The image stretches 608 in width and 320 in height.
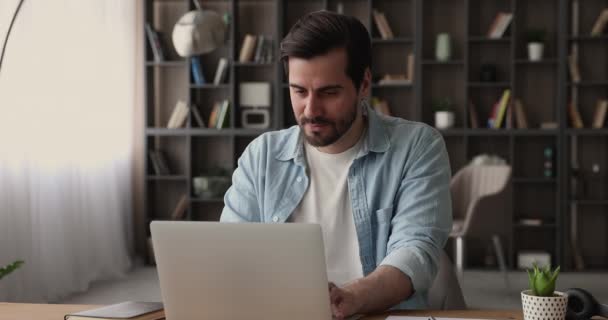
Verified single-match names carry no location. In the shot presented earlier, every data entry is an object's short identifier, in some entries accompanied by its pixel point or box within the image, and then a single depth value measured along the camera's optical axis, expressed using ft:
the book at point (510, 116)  19.21
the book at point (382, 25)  19.57
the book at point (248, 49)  19.97
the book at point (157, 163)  20.52
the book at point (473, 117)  19.42
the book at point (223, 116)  19.99
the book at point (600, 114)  19.04
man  5.75
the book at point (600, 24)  18.93
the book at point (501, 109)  19.12
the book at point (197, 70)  20.07
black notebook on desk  4.76
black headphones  4.53
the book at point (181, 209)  20.52
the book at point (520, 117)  19.34
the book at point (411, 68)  19.61
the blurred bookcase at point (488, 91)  19.34
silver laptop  4.01
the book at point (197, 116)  20.30
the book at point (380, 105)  19.70
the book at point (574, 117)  19.08
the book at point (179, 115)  20.36
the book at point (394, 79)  19.54
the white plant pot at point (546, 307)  4.34
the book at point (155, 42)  20.15
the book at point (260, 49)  20.01
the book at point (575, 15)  19.47
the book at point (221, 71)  20.08
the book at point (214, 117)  20.28
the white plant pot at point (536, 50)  19.12
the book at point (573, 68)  19.10
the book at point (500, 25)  19.10
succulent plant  4.38
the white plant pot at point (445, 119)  19.35
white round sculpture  16.70
